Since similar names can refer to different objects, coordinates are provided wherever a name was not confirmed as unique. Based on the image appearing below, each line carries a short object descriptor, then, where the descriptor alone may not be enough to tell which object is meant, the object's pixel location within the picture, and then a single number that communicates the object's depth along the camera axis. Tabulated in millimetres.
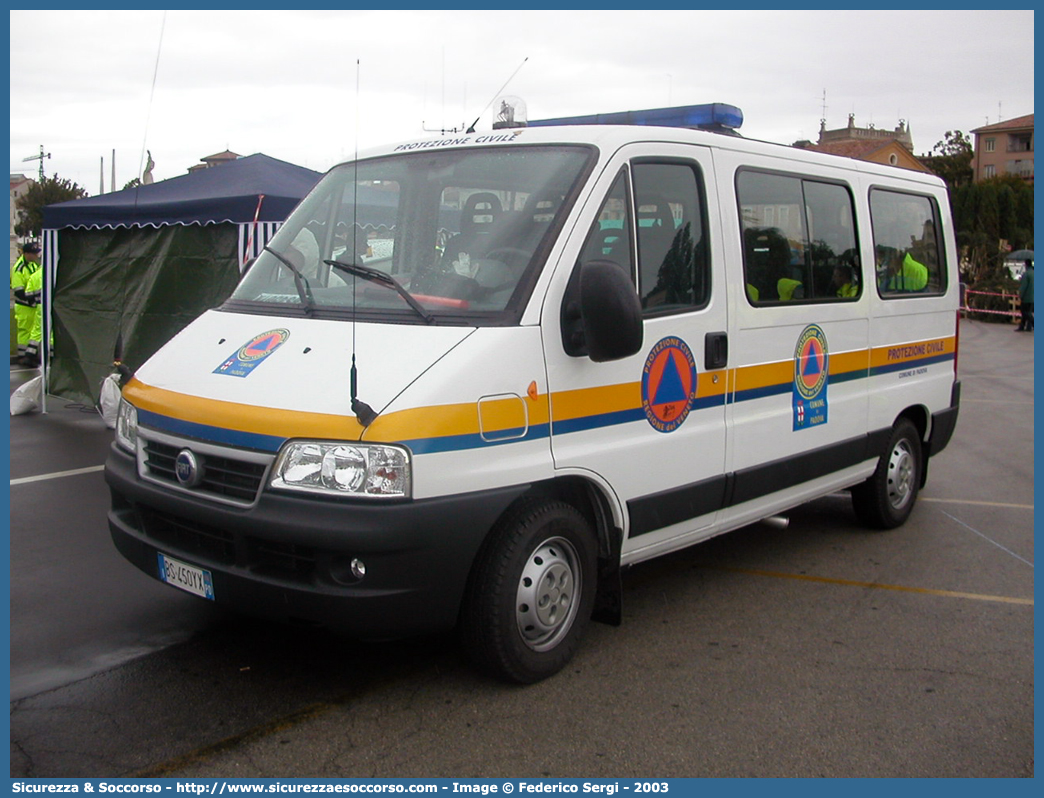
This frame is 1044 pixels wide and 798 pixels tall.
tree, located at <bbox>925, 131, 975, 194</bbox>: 79375
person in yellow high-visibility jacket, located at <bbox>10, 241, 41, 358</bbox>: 13562
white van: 3738
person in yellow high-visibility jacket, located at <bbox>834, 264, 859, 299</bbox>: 6043
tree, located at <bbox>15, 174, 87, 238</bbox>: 41872
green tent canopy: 9172
